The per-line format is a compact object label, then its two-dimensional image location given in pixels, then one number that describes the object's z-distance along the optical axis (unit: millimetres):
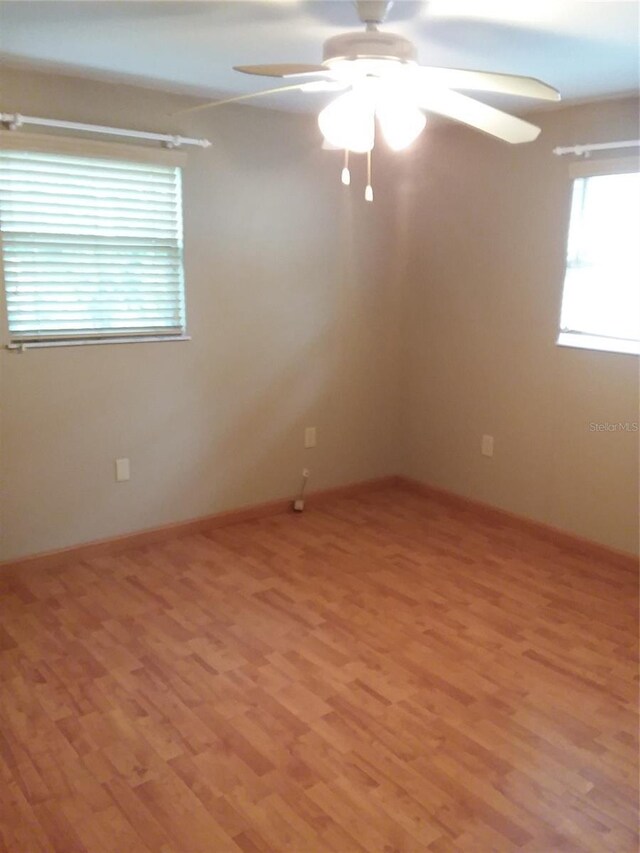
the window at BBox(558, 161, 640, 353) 3332
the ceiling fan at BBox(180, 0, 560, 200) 1875
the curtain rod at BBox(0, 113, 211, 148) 2902
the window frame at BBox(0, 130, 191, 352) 2980
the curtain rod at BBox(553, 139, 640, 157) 3180
